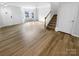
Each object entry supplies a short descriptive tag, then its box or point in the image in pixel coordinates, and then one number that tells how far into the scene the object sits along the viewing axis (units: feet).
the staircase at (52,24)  12.19
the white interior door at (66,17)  8.82
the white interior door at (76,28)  8.39
